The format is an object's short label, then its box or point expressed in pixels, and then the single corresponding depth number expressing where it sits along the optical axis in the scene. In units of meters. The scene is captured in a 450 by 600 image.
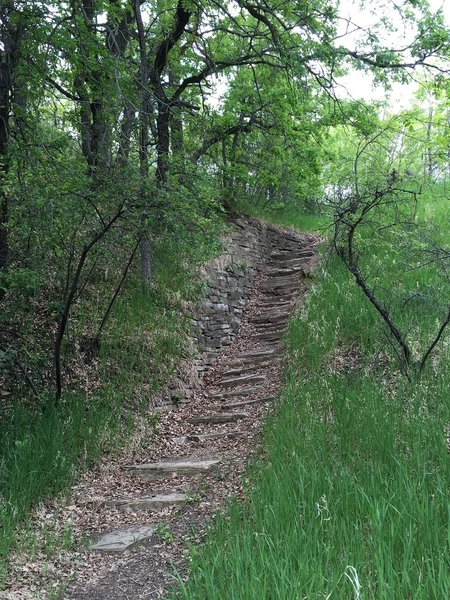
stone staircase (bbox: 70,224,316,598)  4.64
